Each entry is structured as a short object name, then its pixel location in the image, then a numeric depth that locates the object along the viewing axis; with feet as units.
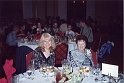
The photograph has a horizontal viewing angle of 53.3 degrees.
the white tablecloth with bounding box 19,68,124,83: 4.52
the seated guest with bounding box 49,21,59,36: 13.00
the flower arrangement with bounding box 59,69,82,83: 3.66
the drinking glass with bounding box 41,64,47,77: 4.94
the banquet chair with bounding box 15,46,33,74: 5.85
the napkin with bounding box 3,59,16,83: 4.33
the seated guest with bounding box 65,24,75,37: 11.61
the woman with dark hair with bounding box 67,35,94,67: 5.74
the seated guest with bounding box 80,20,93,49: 11.34
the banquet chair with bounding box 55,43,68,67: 8.08
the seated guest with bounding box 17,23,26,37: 12.26
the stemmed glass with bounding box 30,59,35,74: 4.91
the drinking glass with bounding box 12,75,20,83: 4.16
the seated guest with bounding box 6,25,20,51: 9.90
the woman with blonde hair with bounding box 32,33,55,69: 5.63
